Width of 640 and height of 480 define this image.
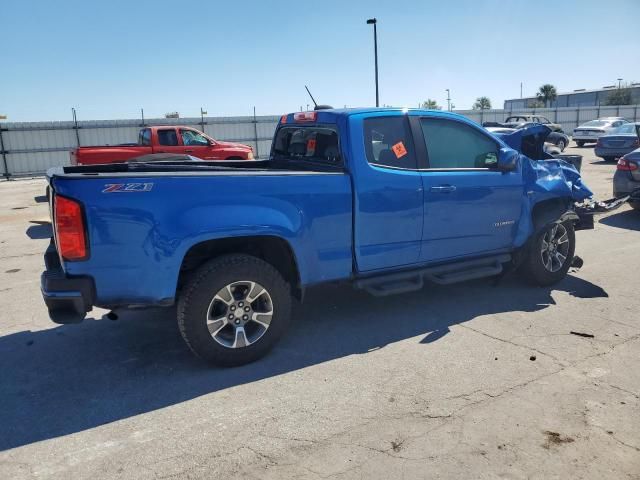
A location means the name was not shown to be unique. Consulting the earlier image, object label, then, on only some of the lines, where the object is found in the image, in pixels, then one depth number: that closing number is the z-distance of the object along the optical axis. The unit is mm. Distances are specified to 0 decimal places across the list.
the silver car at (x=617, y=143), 18380
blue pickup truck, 3568
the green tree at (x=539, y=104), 82500
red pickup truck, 13391
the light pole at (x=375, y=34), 23297
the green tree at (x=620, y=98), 67544
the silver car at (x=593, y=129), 26859
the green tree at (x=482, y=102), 87519
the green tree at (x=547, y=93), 79750
